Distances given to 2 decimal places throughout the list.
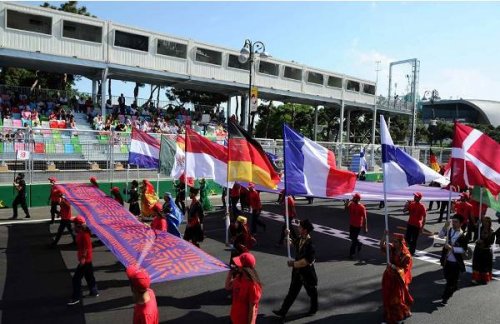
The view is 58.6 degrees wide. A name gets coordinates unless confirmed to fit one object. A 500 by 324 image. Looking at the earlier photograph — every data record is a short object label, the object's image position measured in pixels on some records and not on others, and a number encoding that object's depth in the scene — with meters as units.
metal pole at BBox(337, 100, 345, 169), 39.86
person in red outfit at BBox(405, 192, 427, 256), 11.62
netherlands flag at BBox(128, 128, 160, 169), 16.88
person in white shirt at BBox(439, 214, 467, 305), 8.52
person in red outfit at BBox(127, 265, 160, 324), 4.55
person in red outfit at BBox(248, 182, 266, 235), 13.80
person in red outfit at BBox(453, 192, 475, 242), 13.45
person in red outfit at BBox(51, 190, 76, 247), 11.69
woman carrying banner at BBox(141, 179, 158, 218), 13.47
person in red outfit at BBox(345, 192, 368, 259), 11.56
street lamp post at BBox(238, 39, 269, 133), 21.47
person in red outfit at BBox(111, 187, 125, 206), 12.74
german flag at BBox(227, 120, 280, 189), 10.24
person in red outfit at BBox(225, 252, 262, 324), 5.68
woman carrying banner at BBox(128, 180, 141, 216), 14.52
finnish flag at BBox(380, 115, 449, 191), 8.55
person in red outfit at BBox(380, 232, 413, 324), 7.23
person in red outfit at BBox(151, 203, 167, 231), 9.39
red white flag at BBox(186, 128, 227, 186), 12.39
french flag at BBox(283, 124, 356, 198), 9.23
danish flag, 10.02
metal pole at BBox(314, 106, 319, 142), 41.71
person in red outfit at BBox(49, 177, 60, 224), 13.30
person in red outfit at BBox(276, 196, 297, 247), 12.92
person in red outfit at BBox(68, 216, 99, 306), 7.91
